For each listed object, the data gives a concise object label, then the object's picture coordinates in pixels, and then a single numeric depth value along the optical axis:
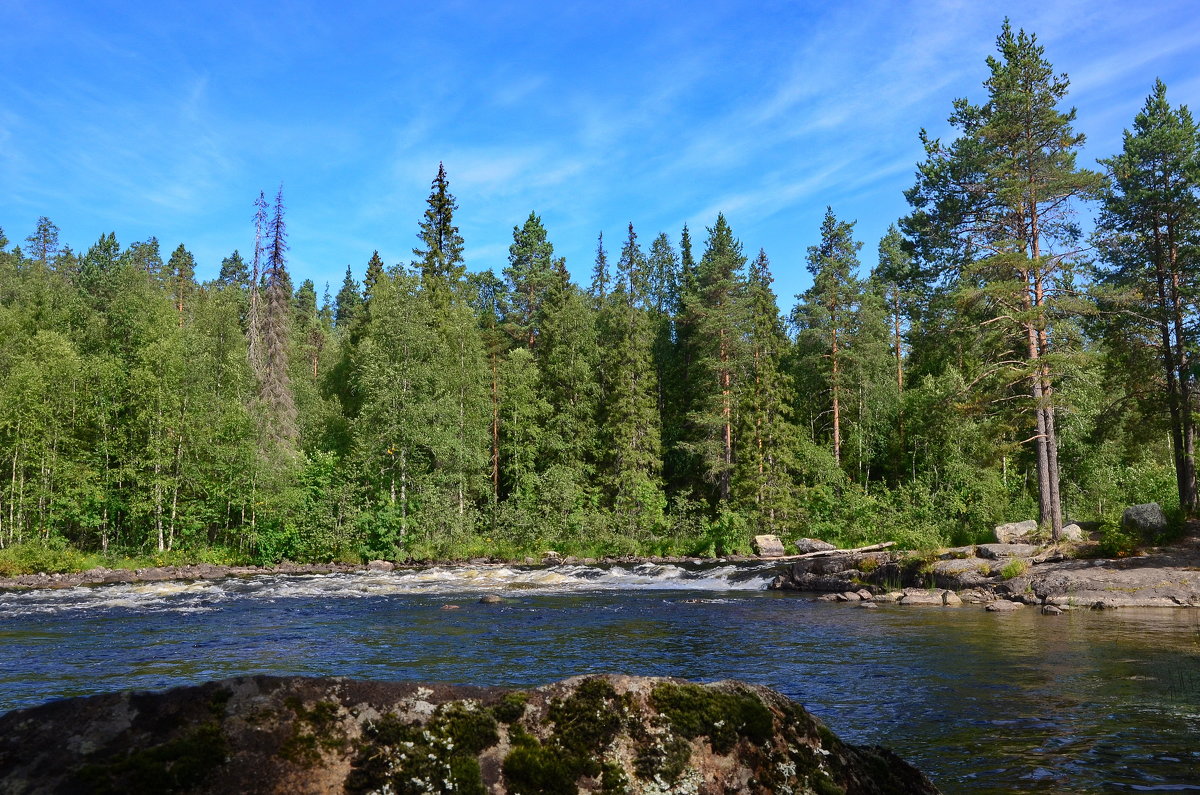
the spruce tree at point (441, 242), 61.44
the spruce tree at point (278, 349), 41.34
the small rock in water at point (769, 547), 36.09
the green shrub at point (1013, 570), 21.62
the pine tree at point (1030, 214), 25.59
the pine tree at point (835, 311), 49.09
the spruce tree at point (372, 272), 65.16
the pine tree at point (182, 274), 64.31
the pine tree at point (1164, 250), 25.88
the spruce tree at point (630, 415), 47.03
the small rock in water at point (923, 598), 20.66
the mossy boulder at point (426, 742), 3.12
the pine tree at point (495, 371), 48.69
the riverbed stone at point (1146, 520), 23.31
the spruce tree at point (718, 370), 46.56
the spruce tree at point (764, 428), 42.66
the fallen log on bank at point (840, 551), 27.95
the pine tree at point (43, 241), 88.67
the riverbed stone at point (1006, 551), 23.22
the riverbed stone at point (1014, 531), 25.66
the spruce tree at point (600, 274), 68.94
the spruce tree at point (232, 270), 95.51
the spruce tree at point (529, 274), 61.34
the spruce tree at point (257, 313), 42.44
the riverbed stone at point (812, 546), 31.98
